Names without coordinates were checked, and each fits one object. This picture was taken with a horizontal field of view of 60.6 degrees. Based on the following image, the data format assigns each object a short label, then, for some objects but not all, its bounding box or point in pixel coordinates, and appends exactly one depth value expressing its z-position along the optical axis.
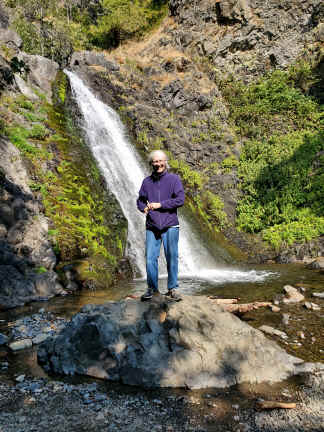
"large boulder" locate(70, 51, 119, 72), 23.30
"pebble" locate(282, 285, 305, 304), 6.68
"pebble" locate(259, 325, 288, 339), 4.63
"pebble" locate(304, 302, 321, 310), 6.01
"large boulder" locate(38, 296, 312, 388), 3.25
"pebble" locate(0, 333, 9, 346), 4.40
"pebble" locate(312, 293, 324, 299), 6.92
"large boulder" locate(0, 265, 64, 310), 6.77
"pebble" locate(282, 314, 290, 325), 5.24
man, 4.40
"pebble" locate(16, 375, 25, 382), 3.26
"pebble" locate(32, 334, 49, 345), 4.45
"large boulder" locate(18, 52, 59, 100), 17.50
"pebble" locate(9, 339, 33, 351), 4.20
